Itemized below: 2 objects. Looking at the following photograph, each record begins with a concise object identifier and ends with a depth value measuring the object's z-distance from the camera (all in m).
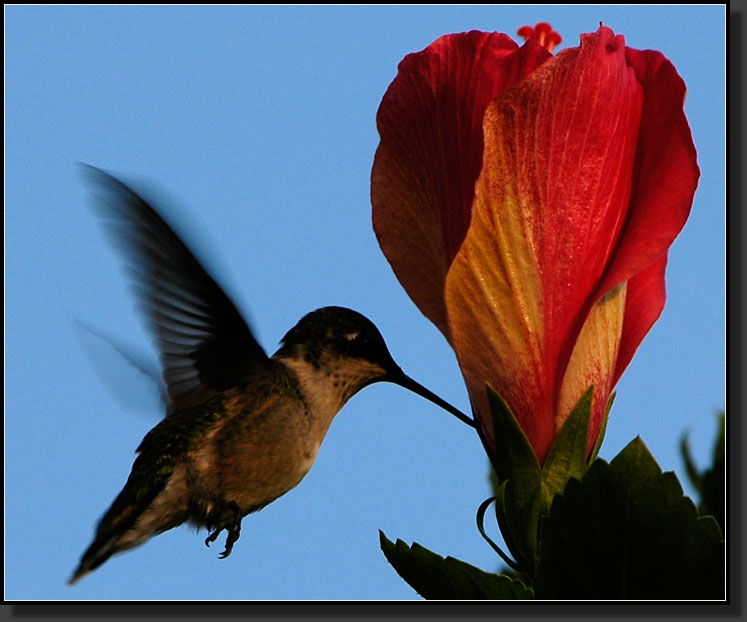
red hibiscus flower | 2.16
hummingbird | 2.21
